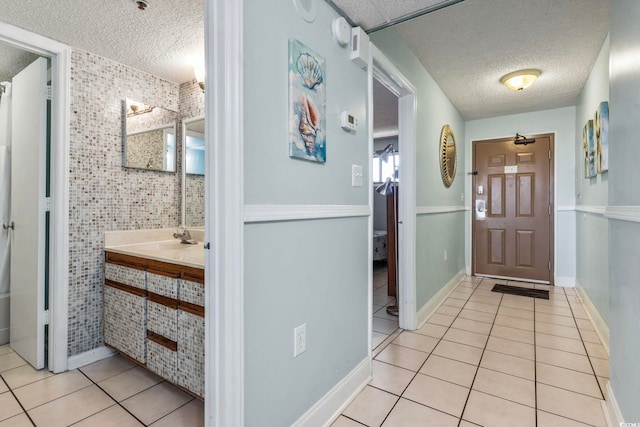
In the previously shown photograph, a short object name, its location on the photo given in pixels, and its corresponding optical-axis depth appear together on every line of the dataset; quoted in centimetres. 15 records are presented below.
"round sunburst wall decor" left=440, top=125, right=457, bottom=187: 350
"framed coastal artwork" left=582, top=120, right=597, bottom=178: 282
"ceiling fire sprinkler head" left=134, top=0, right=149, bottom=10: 169
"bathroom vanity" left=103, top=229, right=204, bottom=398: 155
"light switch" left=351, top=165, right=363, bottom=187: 176
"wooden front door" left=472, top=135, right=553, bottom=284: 421
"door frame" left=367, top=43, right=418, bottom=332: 262
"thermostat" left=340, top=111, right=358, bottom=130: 163
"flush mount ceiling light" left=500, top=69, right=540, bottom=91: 302
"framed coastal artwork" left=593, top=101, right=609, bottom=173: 231
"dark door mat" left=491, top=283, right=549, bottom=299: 369
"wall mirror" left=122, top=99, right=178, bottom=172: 236
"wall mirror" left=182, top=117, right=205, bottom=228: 270
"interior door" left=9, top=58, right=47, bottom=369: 203
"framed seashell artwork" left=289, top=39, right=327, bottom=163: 131
